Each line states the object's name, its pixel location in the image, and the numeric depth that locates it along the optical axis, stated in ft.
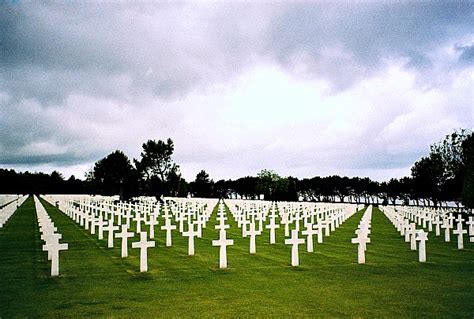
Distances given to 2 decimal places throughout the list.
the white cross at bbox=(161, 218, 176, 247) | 51.22
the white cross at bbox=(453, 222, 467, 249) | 50.03
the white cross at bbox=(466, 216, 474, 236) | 52.75
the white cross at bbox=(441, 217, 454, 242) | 58.90
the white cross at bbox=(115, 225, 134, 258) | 41.86
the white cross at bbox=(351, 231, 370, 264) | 39.19
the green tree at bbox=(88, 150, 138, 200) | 247.91
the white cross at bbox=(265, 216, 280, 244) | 54.45
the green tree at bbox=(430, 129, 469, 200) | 153.79
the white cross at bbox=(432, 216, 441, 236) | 68.43
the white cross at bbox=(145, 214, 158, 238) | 60.23
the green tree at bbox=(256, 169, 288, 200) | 295.89
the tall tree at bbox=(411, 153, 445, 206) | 165.89
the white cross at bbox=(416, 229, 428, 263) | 40.21
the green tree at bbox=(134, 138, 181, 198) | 270.87
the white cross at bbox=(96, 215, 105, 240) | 56.57
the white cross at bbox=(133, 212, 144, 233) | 64.28
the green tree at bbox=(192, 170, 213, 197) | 347.77
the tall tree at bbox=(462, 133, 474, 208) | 84.69
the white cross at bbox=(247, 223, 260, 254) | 45.03
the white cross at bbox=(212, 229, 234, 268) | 36.78
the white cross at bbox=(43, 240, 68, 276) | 32.86
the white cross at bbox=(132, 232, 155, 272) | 34.63
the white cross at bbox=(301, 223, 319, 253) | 45.68
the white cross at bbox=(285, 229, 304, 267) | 37.78
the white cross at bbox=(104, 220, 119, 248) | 50.03
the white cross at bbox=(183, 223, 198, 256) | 44.19
